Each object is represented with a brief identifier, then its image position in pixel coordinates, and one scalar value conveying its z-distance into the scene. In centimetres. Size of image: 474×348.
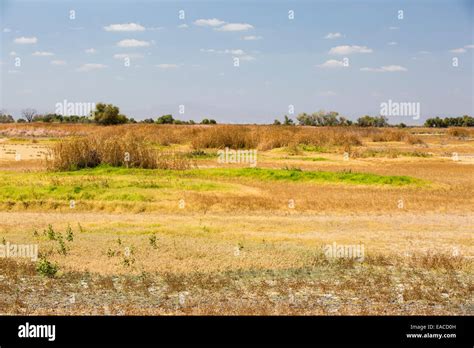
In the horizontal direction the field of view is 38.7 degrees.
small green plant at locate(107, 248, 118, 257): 1495
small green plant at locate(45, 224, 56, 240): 1687
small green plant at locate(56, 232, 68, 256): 1509
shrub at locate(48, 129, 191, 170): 3312
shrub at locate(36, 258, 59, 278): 1316
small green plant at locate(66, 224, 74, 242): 1675
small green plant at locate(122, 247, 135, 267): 1405
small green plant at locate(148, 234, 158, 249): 1606
